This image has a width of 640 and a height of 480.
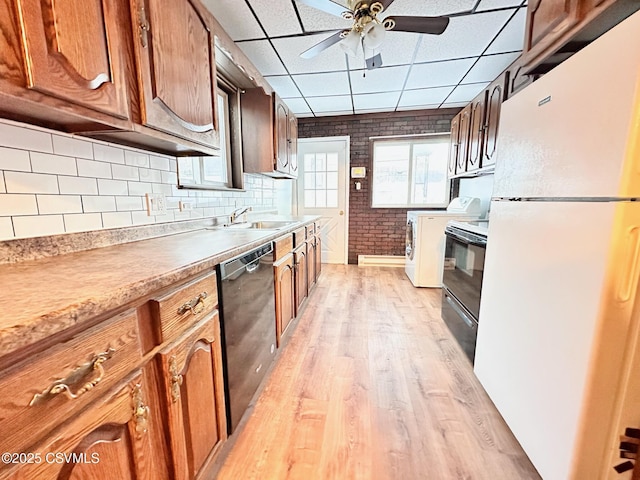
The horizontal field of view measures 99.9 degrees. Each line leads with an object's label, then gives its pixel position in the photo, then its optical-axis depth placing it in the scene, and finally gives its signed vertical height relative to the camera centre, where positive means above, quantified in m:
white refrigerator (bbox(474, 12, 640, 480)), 0.79 -0.21
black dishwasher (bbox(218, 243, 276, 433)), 1.14 -0.61
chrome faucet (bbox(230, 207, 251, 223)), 2.30 -0.13
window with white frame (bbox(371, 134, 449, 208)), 4.29 +0.44
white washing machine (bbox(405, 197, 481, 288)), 3.36 -0.52
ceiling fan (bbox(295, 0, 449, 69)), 1.51 +1.05
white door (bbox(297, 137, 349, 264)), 4.49 +0.19
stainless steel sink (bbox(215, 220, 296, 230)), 2.49 -0.23
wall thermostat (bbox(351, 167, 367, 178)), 4.42 +0.44
